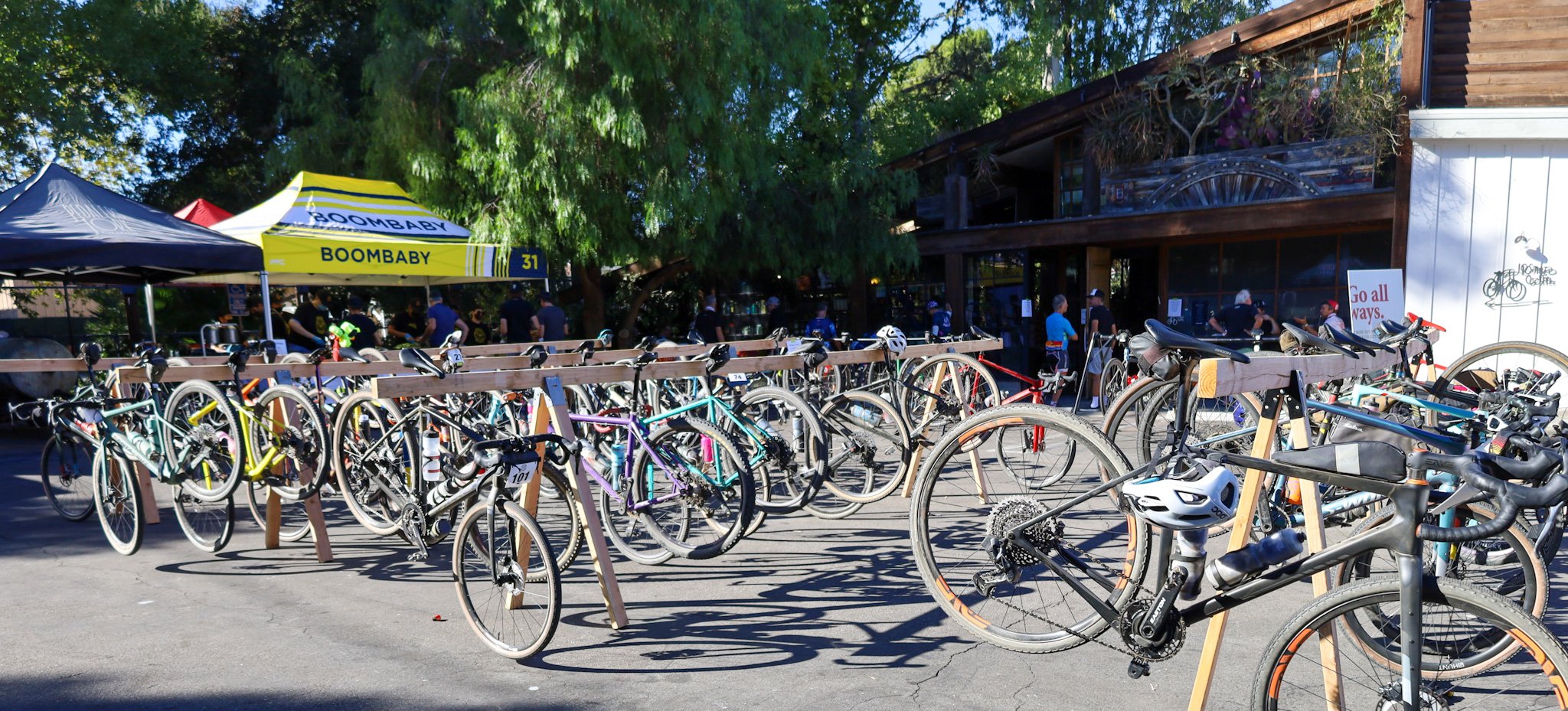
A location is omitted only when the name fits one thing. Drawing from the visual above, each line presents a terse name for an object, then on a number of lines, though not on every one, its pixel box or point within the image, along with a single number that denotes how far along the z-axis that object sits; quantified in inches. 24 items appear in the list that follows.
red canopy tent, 471.5
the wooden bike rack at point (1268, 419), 102.1
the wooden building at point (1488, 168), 375.6
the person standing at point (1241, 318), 465.4
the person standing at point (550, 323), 450.0
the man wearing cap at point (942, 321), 525.3
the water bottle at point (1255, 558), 93.1
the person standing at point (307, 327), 409.4
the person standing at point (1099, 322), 478.6
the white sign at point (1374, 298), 332.2
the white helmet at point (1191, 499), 93.0
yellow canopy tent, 394.9
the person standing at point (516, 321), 448.1
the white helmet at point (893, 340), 254.7
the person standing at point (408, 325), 473.4
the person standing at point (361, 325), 407.2
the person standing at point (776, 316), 663.1
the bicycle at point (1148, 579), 80.0
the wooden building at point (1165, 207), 441.4
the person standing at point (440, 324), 449.4
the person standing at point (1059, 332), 457.7
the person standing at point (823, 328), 517.5
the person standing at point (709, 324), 519.5
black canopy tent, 331.6
